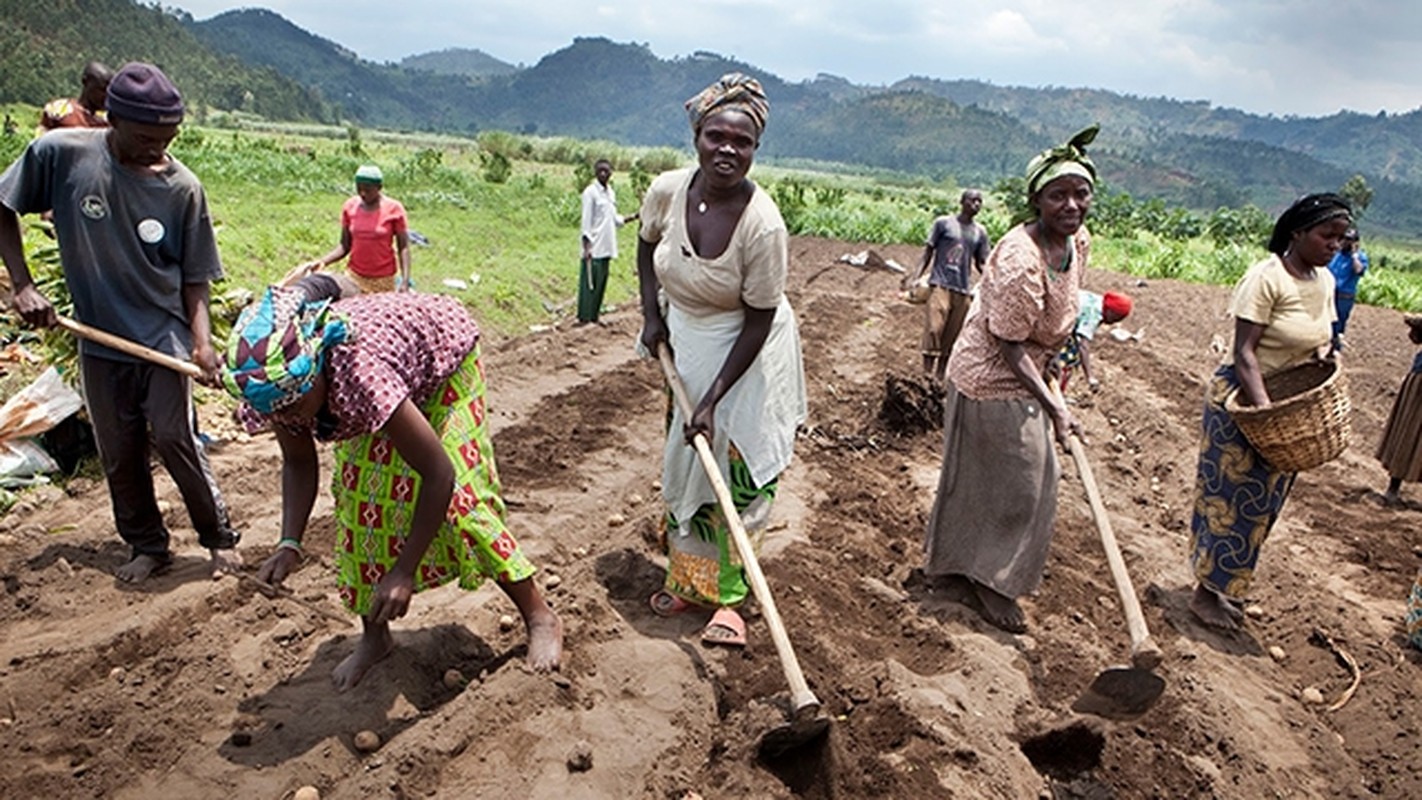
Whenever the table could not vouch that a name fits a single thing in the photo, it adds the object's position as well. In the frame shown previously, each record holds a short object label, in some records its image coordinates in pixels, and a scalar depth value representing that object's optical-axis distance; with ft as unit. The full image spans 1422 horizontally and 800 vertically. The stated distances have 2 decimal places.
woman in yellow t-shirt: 12.79
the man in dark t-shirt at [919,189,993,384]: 27.17
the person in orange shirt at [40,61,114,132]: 16.52
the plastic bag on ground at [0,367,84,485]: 15.11
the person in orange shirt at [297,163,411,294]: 22.72
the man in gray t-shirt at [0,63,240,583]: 11.50
